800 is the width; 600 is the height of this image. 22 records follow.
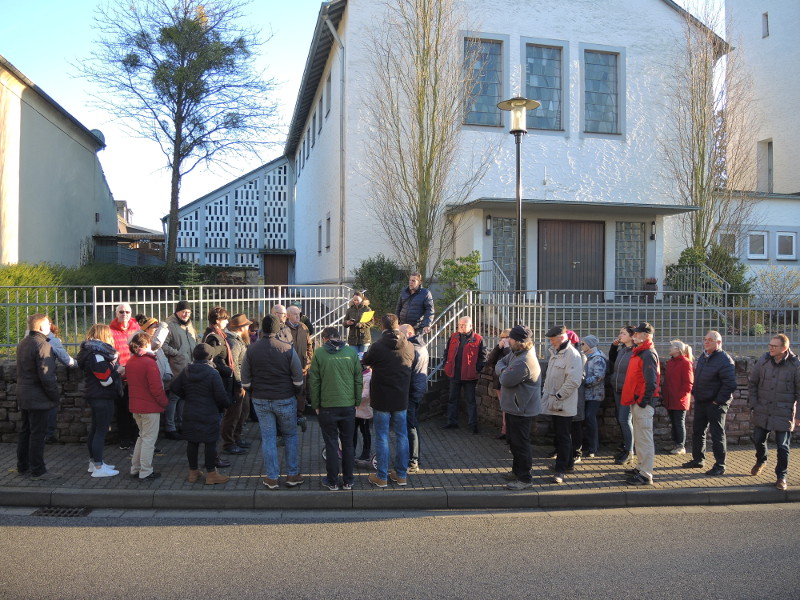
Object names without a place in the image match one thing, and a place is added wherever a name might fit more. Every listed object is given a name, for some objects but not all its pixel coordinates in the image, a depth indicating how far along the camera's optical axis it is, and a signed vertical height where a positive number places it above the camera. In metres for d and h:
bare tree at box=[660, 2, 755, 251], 18.84 +4.83
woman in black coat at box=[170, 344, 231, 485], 7.00 -1.08
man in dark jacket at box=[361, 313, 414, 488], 7.22 -0.96
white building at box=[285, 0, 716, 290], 17.61 +4.66
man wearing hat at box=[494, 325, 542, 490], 7.16 -1.04
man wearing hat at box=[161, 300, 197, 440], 8.44 -0.49
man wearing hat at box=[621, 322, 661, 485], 7.47 -1.09
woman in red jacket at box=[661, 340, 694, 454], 8.48 -1.00
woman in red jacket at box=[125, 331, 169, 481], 7.21 -1.03
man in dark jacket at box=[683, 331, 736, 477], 7.94 -1.14
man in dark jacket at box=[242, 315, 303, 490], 6.95 -0.89
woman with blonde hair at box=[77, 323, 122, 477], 7.25 -0.95
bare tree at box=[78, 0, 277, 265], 23.48 +8.23
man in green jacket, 6.95 -0.98
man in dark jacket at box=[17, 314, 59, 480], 7.11 -0.91
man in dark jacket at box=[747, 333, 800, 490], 7.58 -1.11
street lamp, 10.92 +3.22
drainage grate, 6.48 -2.10
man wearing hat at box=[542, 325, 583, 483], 7.57 -1.05
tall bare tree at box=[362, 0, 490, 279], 16.81 +4.61
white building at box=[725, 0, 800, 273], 25.97 +9.03
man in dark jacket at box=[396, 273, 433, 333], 10.55 -0.06
